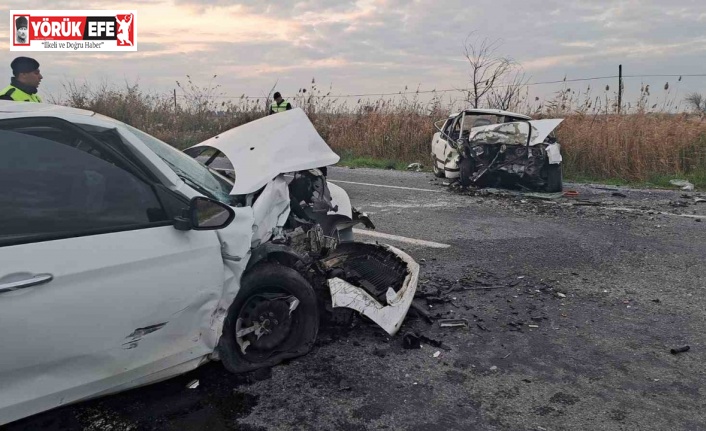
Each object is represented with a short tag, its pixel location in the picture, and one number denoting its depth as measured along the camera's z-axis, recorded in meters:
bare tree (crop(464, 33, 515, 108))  15.53
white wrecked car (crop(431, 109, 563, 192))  9.12
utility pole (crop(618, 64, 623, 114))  13.15
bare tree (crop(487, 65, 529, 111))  14.88
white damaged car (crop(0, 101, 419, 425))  2.25
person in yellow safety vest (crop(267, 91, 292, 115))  13.25
